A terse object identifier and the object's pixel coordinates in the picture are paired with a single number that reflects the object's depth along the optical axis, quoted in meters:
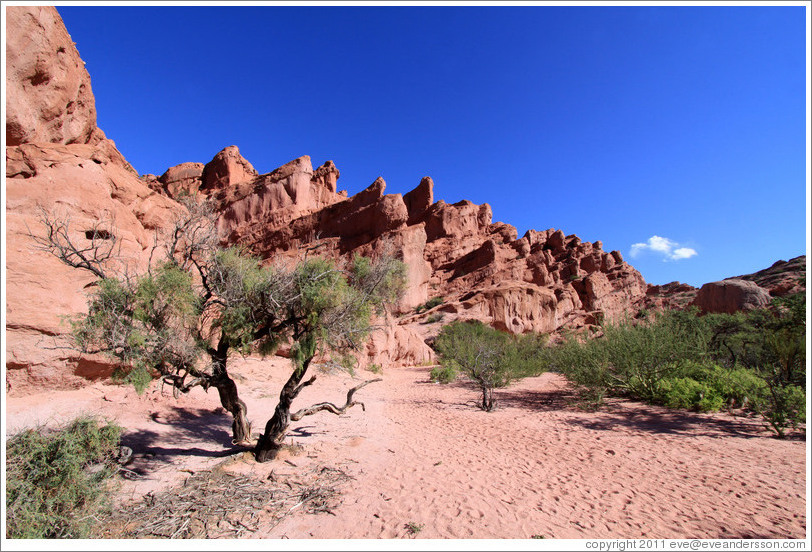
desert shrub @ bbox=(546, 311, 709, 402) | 11.01
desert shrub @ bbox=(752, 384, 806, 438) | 7.21
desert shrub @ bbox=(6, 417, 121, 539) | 3.18
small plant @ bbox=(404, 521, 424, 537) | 3.97
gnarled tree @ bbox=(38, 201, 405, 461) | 5.10
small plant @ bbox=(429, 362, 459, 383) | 16.81
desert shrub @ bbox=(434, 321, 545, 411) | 11.90
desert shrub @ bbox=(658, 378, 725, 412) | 9.41
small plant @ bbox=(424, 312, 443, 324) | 32.97
